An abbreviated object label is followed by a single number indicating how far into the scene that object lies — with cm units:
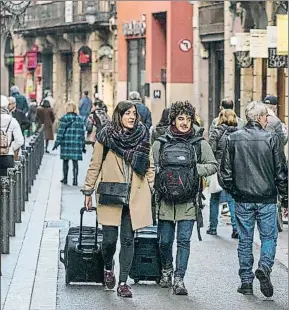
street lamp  4812
